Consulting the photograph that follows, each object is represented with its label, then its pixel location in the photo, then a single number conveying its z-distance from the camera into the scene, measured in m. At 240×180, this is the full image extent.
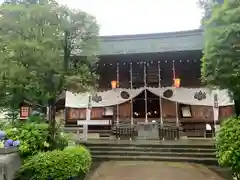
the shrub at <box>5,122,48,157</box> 5.93
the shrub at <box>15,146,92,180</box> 5.64
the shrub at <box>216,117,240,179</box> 5.11
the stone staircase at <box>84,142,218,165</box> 9.39
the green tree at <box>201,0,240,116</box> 5.22
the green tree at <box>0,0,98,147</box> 6.48
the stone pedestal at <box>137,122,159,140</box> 13.83
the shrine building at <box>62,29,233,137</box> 14.62
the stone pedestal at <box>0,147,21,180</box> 5.07
